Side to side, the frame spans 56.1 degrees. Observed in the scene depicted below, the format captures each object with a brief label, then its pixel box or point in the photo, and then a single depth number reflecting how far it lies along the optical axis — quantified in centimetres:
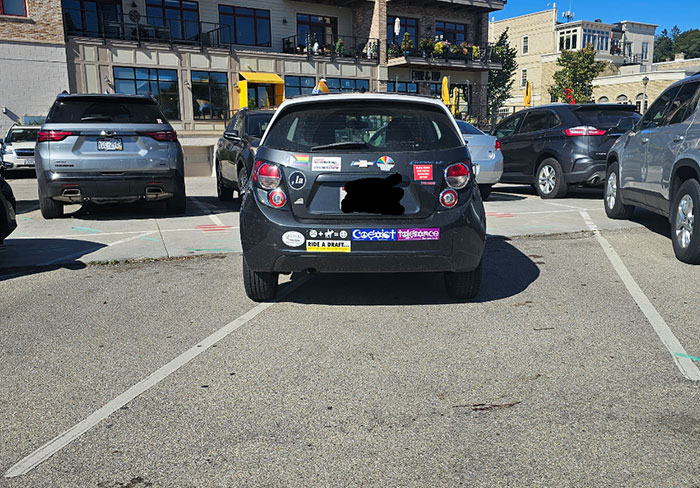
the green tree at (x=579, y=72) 5641
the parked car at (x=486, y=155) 1184
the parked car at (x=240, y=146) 991
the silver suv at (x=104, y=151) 889
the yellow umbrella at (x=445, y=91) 2325
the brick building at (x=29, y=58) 2653
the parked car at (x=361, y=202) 462
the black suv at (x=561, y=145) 1160
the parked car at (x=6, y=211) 683
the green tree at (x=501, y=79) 4682
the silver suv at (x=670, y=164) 643
